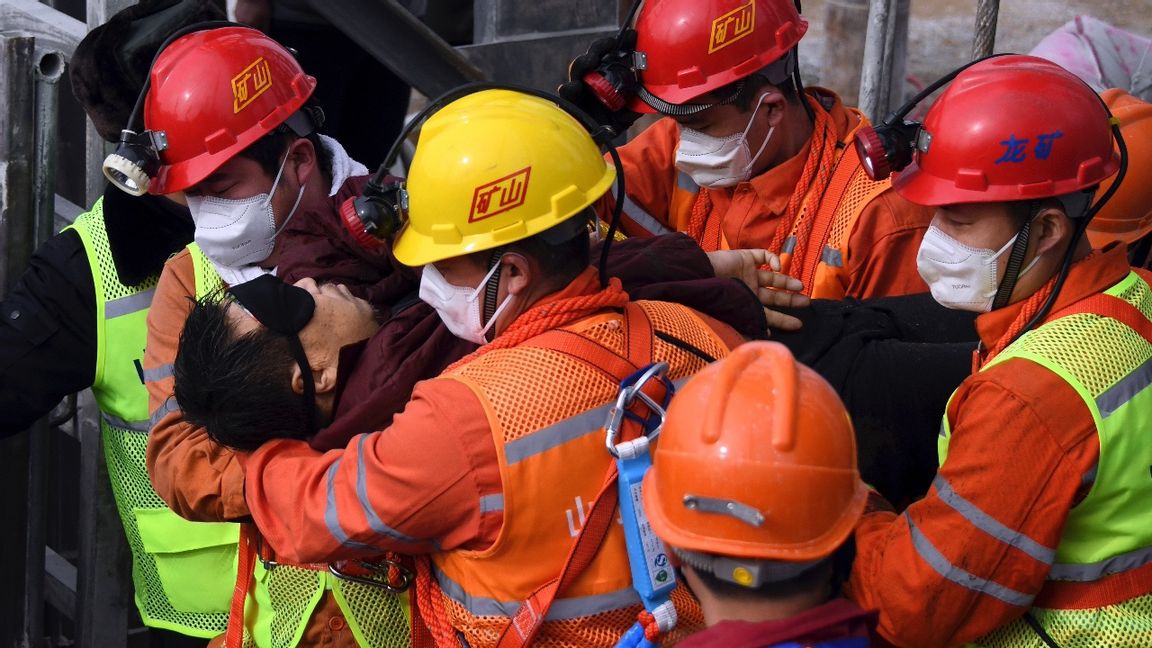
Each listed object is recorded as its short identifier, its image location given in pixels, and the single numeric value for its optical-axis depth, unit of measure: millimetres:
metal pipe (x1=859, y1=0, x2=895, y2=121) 4980
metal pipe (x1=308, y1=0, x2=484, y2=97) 4406
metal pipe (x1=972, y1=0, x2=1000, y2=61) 4652
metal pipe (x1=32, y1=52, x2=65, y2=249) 4188
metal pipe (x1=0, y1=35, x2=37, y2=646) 4156
